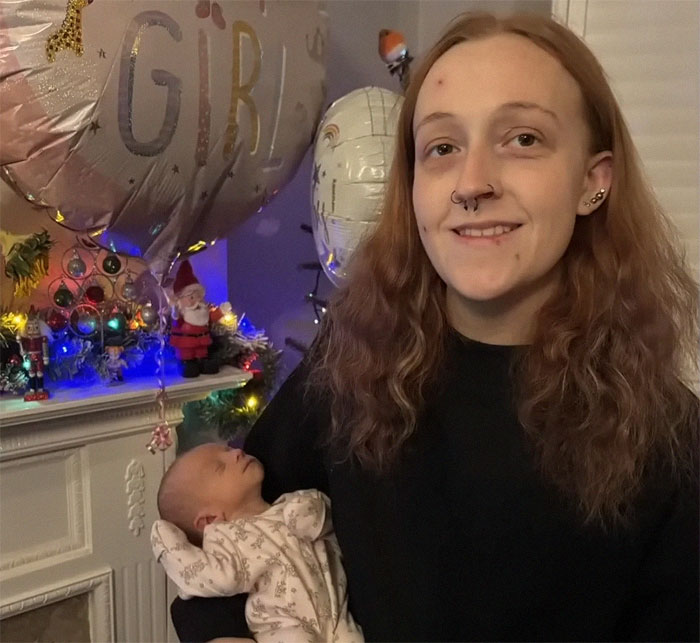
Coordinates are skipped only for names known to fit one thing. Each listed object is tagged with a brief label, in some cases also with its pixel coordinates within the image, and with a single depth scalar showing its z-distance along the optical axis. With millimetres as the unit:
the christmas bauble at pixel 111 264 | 1769
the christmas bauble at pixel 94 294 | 1726
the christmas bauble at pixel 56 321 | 1638
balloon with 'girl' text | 1198
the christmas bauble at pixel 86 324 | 1663
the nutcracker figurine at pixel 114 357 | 1704
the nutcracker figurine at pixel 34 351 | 1567
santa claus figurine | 1804
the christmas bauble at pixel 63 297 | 1671
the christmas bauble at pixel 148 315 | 1763
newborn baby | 1029
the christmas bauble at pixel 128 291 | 1782
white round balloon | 1451
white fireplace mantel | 1619
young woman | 893
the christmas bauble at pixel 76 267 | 1712
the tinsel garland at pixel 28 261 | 1591
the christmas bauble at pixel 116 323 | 1699
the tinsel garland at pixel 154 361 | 1583
